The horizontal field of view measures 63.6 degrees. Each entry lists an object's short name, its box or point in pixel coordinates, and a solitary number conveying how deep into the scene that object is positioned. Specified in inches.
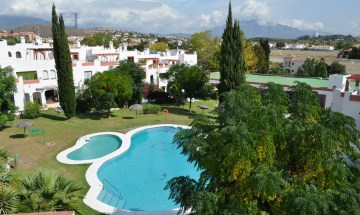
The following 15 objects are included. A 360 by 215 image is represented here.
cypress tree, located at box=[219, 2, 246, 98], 1336.1
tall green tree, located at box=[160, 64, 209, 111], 1476.4
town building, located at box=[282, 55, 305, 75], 3223.4
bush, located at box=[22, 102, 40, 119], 1270.9
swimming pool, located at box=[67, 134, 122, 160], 948.7
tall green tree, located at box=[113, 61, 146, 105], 1527.7
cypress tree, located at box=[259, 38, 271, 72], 2699.3
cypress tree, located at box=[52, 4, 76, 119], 1197.1
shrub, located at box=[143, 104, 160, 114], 1461.6
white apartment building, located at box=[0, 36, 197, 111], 1471.5
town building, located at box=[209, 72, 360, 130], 773.9
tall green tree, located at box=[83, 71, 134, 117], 1272.1
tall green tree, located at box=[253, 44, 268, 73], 2642.7
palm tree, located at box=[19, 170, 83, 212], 422.3
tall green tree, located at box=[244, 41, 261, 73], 2467.2
